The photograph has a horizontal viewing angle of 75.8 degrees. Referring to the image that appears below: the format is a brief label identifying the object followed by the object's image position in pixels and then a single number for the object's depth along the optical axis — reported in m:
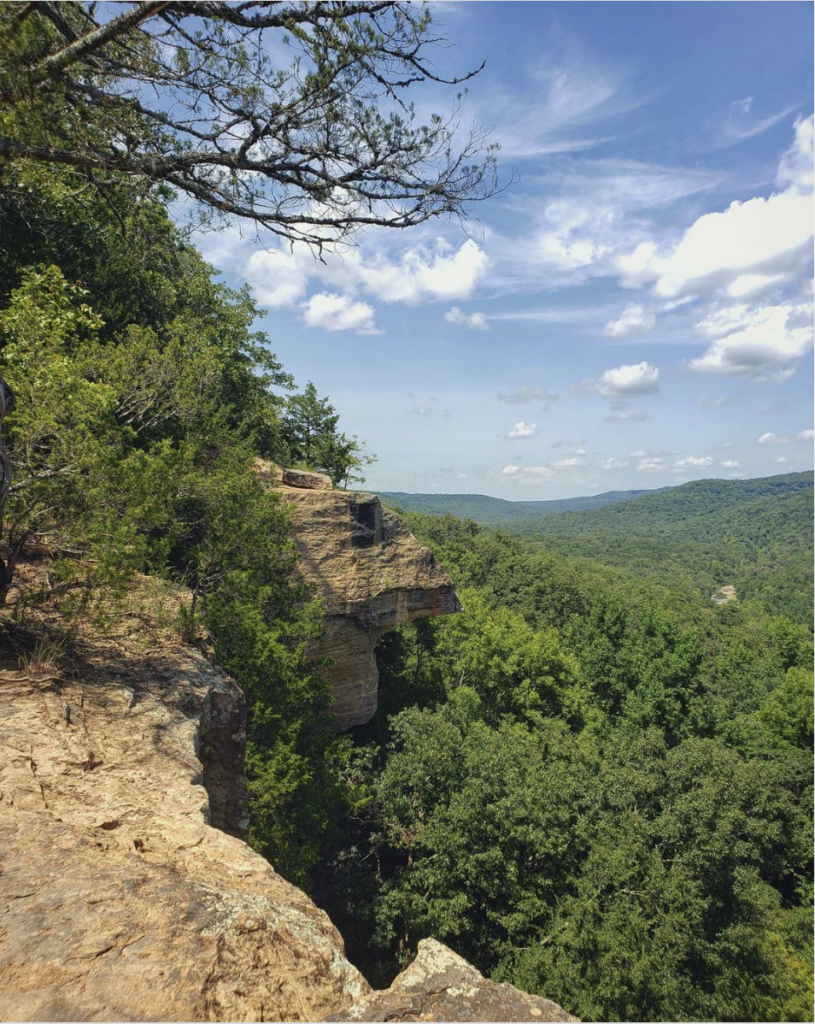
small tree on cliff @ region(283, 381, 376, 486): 22.84
